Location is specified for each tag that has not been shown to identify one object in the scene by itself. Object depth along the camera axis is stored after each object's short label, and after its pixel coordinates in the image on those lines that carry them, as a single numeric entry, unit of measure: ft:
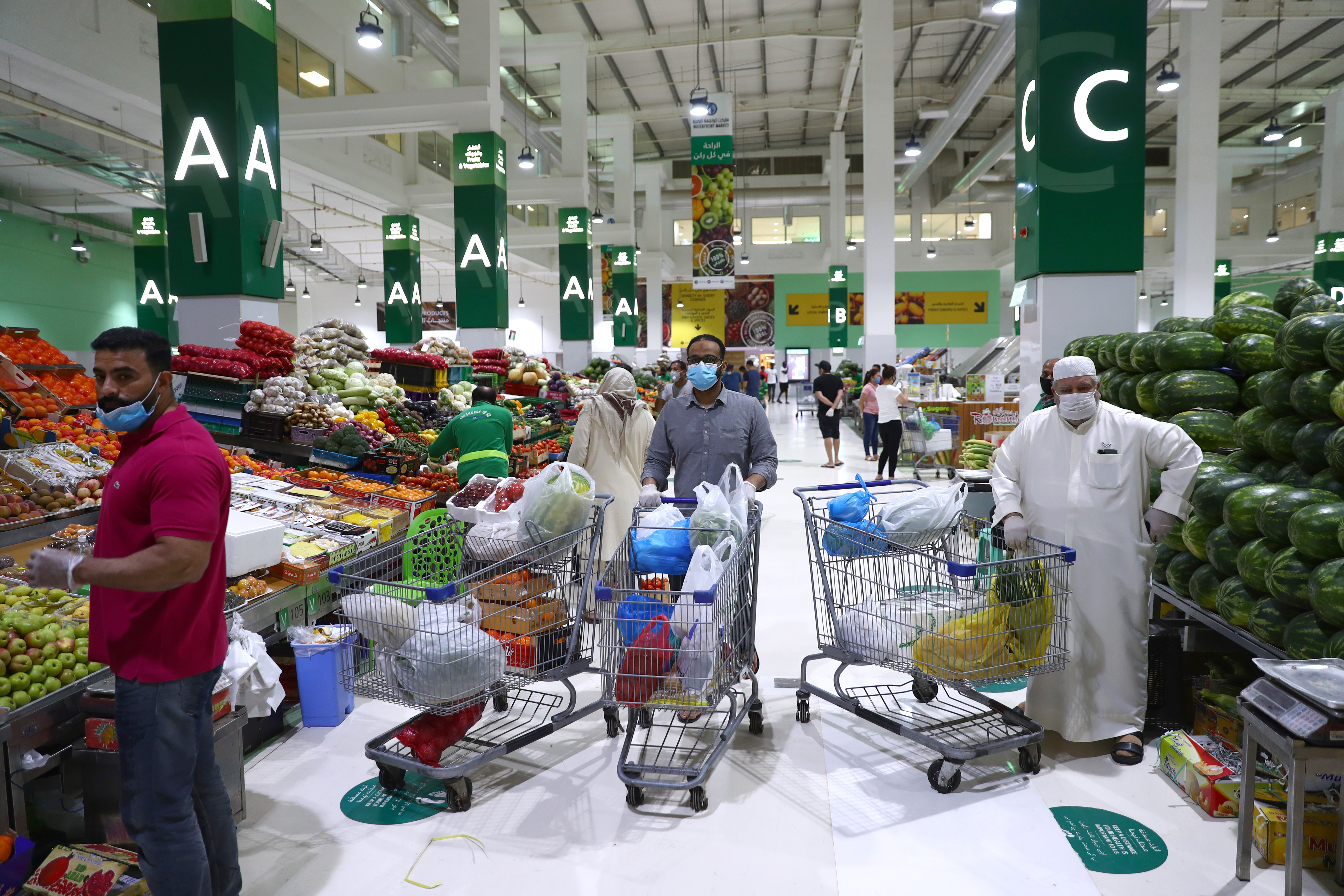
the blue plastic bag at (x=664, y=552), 10.70
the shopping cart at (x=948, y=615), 10.16
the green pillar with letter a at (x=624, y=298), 68.64
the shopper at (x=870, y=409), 40.01
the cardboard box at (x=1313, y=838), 8.77
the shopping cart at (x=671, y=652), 9.59
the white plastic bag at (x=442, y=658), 9.57
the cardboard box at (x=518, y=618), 10.35
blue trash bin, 12.61
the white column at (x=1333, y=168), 53.98
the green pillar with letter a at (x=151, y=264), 56.80
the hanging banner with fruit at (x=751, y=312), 108.06
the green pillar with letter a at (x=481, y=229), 40.16
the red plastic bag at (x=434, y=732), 10.41
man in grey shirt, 13.47
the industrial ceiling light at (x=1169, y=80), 42.63
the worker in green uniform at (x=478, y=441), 15.96
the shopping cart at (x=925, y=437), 36.70
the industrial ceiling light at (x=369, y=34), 31.96
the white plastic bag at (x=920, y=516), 10.91
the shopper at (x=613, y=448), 16.44
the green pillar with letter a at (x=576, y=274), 57.26
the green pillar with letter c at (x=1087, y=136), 18.07
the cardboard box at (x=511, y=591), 10.44
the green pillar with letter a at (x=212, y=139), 21.99
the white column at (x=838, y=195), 78.07
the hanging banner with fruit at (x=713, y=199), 47.80
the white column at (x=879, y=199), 46.03
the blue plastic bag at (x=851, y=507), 11.16
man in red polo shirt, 6.80
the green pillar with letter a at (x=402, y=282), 53.52
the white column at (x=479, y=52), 38.86
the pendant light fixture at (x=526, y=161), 48.65
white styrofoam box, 11.57
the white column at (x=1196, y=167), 44.29
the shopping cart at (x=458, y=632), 9.65
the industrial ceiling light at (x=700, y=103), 45.01
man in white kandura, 11.25
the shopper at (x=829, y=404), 42.04
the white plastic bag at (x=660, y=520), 11.01
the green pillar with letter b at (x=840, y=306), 77.66
